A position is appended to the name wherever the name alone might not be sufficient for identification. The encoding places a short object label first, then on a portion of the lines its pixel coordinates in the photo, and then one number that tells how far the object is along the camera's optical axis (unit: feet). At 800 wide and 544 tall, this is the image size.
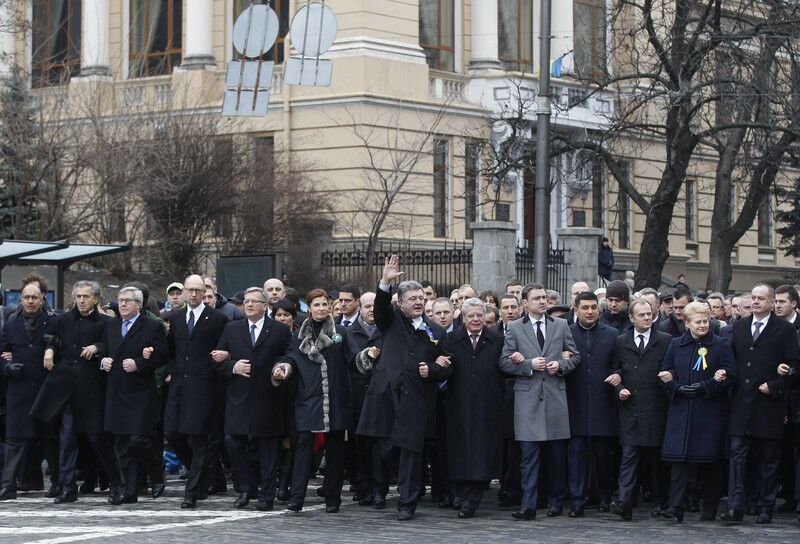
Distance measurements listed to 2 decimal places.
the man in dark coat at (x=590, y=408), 52.85
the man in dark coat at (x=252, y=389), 53.57
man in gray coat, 52.03
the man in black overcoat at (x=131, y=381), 54.95
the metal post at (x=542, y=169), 82.74
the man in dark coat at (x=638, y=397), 51.62
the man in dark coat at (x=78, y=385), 55.67
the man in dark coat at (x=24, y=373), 56.65
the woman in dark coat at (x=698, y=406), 50.83
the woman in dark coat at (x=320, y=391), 52.95
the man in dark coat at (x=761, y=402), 50.78
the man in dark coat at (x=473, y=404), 52.01
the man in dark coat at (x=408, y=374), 51.65
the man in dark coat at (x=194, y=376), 54.39
